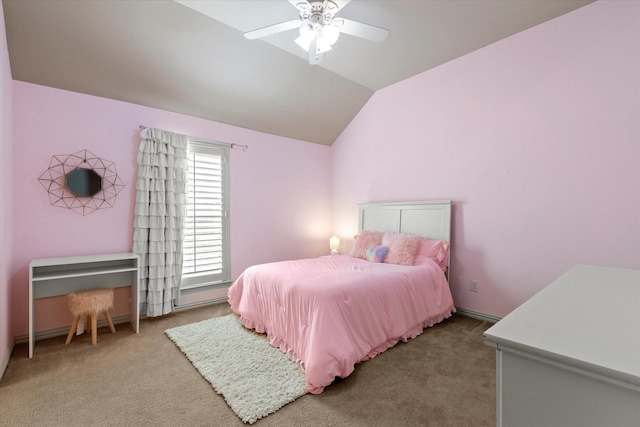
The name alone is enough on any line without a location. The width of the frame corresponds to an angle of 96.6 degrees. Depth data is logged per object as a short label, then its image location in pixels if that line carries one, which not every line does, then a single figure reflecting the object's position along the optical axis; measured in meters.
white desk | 2.56
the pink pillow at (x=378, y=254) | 3.43
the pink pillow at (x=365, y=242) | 3.66
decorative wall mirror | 2.85
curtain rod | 3.86
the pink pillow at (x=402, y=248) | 3.24
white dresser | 0.62
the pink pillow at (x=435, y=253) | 3.30
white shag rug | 1.83
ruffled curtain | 3.19
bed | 2.08
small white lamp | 4.79
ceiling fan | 2.07
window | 3.67
